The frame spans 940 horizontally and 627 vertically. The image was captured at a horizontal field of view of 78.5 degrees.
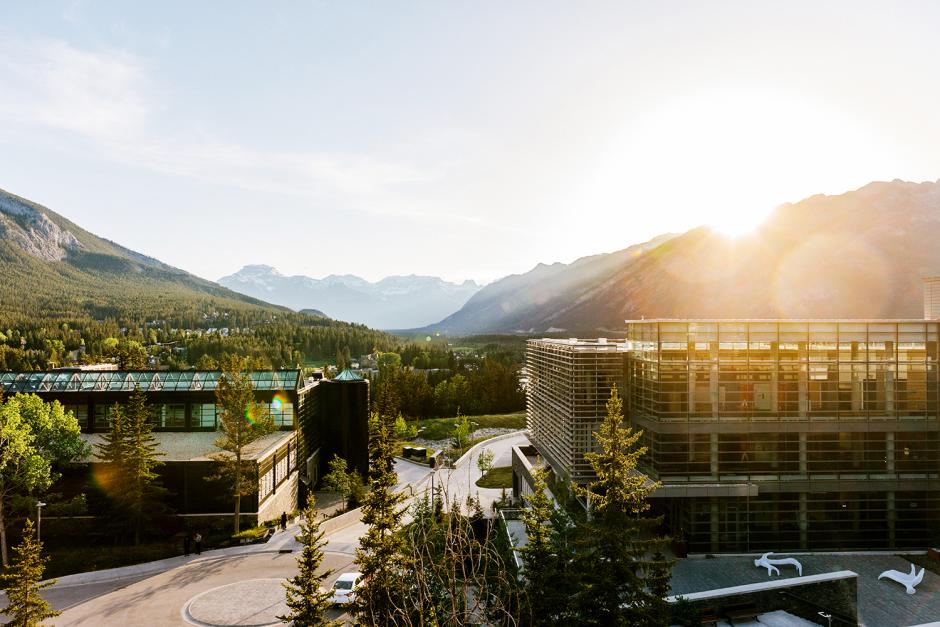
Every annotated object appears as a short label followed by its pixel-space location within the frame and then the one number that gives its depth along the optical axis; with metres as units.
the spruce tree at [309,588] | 21.09
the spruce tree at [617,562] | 19.98
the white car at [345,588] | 28.53
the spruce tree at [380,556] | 22.81
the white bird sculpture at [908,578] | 27.66
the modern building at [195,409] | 42.88
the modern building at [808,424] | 33.25
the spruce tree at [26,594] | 20.59
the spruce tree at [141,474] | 36.09
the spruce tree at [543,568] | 20.41
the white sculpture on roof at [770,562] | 29.49
